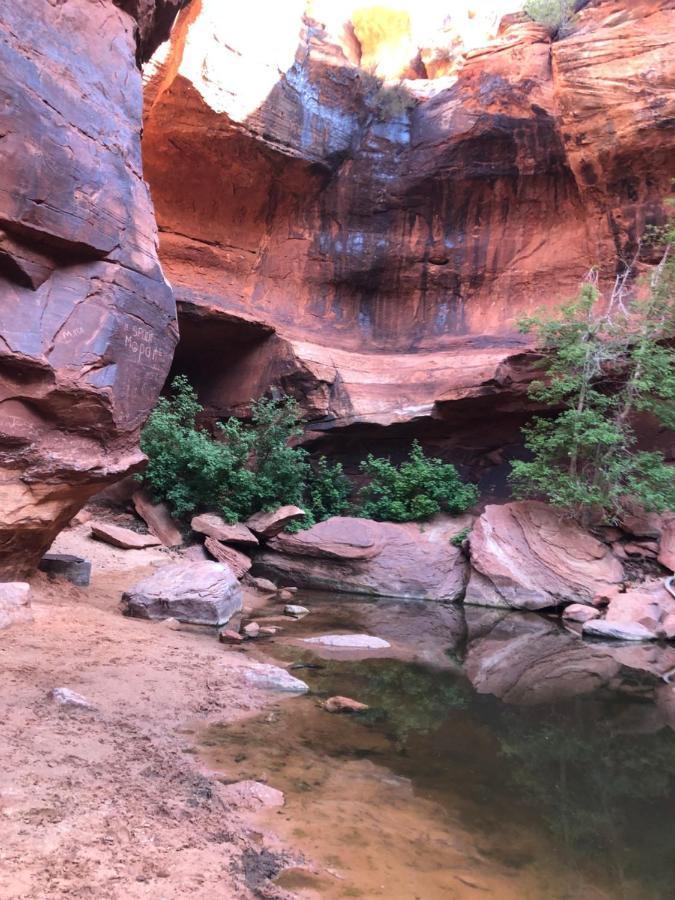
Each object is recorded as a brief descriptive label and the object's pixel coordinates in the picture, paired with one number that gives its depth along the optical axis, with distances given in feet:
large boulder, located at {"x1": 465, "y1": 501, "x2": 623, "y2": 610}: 30.53
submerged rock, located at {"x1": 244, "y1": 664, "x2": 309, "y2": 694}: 14.66
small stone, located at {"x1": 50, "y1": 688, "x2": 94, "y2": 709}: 10.89
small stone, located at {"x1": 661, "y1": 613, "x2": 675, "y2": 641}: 25.63
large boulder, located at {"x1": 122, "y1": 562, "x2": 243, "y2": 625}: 20.63
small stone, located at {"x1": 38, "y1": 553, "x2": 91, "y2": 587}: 21.81
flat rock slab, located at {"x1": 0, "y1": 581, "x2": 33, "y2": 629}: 15.10
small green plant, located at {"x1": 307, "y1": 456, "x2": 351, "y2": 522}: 41.45
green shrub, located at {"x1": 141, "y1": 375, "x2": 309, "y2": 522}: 35.76
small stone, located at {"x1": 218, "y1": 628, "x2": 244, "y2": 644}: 19.09
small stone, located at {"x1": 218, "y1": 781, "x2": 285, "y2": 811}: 8.70
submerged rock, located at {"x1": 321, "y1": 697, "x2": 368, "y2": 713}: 13.88
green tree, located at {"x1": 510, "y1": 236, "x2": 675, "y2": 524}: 32.73
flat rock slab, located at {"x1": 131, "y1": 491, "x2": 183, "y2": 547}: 34.27
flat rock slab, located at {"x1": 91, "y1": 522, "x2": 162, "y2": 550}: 29.99
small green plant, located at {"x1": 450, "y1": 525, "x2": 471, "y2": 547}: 35.14
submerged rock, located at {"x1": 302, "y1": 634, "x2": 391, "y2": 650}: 20.42
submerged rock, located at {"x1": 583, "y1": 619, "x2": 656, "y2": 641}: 25.32
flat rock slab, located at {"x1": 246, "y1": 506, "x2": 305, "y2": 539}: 35.04
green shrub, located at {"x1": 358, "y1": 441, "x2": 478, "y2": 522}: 38.88
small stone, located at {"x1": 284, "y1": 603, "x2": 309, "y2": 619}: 25.18
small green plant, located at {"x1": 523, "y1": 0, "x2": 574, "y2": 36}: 42.63
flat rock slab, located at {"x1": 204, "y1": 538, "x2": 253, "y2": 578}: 31.76
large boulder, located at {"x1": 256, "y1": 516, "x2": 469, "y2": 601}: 32.81
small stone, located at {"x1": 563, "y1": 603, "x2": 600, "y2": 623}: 28.14
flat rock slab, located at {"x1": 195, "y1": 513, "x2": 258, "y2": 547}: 33.58
